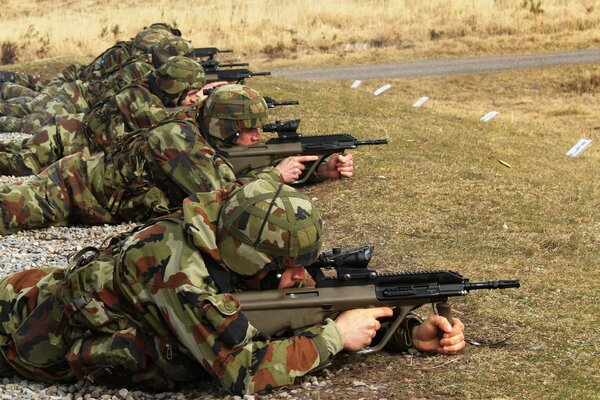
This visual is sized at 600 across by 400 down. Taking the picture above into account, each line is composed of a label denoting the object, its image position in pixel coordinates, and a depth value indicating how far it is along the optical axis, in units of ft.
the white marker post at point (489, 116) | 59.67
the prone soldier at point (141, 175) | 27.81
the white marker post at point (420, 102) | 62.87
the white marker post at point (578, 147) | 48.78
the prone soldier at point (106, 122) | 36.94
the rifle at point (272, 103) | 44.01
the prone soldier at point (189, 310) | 15.76
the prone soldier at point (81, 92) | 47.50
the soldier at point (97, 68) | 53.16
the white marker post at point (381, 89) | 71.25
